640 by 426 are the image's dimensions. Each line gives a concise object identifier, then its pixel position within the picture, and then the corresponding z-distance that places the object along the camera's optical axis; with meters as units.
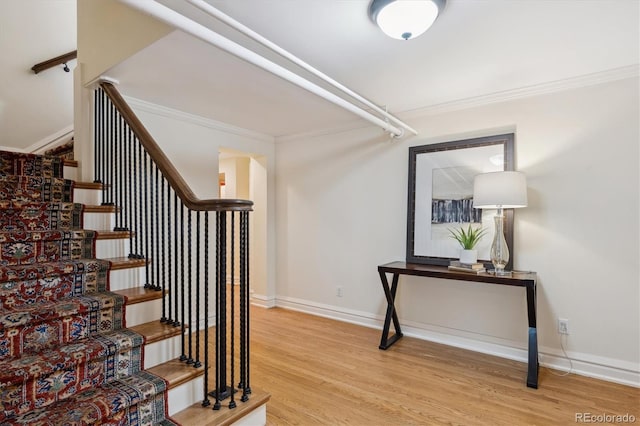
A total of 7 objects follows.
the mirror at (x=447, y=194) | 2.92
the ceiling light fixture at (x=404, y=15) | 1.68
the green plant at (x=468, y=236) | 2.86
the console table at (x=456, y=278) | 2.41
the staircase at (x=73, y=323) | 1.42
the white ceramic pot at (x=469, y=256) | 2.81
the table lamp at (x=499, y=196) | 2.48
